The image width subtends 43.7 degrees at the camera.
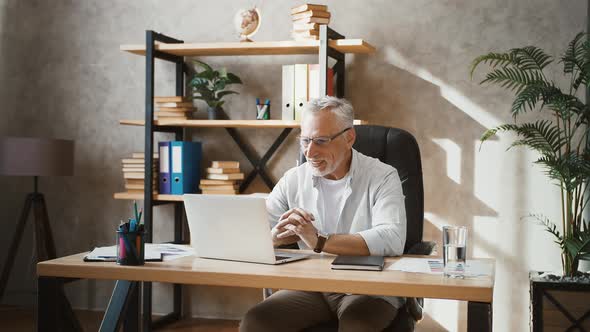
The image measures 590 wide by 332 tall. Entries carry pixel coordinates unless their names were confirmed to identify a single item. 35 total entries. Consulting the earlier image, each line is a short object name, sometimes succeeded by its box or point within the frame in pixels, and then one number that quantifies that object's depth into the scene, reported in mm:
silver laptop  2043
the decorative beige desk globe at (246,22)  3959
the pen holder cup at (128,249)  2037
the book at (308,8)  3777
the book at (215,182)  4039
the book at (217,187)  4039
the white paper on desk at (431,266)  1934
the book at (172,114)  4070
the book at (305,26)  3777
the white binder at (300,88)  3887
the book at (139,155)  4098
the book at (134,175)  4094
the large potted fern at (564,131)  3348
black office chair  2791
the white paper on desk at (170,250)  2213
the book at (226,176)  4039
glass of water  1854
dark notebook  1968
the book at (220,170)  4039
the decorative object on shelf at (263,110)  4035
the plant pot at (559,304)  3309
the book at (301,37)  3797
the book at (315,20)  3780
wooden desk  1716
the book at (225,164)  4066
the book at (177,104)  4078
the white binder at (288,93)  3906
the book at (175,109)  4074
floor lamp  4023
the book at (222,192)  4047
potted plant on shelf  4047
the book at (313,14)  3771
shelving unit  3779
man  2193
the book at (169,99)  4062
